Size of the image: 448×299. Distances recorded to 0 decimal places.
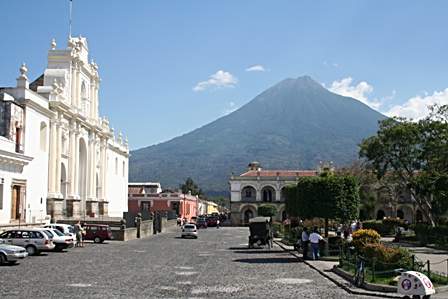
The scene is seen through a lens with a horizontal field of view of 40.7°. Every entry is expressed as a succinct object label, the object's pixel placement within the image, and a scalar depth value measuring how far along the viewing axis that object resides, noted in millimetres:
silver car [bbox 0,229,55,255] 25997
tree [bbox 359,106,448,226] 42125
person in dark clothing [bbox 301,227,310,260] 25797
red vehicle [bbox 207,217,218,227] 78000
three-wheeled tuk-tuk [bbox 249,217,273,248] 34156
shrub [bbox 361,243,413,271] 17266
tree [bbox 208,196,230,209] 185775
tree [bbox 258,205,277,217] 78625
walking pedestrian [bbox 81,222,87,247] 36406
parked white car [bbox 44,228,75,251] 28408
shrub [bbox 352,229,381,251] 20884
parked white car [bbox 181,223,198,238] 46056
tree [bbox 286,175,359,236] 26344
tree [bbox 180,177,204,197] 126275
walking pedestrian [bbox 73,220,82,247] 33594
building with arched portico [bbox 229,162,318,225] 88188
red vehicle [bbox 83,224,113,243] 38281
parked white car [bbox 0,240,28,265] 20656
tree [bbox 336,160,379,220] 62919
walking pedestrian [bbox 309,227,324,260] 25062
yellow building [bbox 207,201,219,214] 131250
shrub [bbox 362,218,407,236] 50369
